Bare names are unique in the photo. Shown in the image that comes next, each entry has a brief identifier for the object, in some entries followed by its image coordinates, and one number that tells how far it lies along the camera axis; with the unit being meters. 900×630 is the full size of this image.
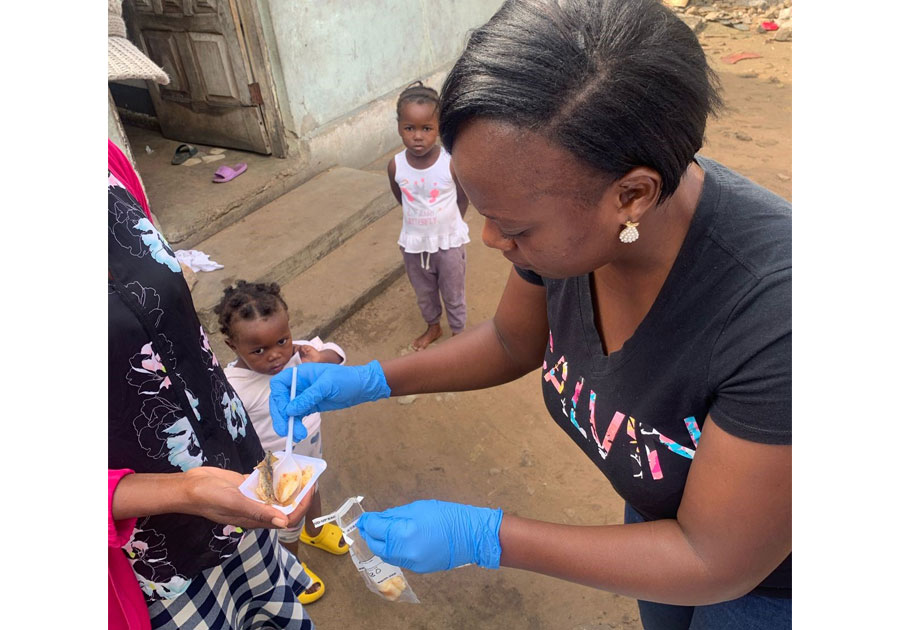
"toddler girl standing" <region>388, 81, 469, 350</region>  3.59
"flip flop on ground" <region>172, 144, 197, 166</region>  5.43
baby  2.34
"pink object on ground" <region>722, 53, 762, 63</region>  8.41
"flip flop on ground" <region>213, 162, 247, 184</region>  5.07
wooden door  4.94
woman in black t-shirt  0.97
